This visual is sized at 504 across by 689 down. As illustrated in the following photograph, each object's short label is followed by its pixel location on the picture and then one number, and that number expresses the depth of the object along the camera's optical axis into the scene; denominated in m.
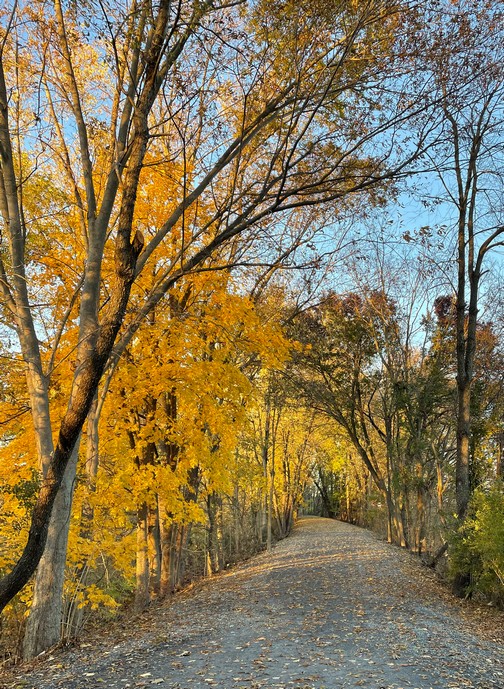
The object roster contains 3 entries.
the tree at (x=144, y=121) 4.75
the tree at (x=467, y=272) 9.71
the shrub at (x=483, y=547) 8.41
